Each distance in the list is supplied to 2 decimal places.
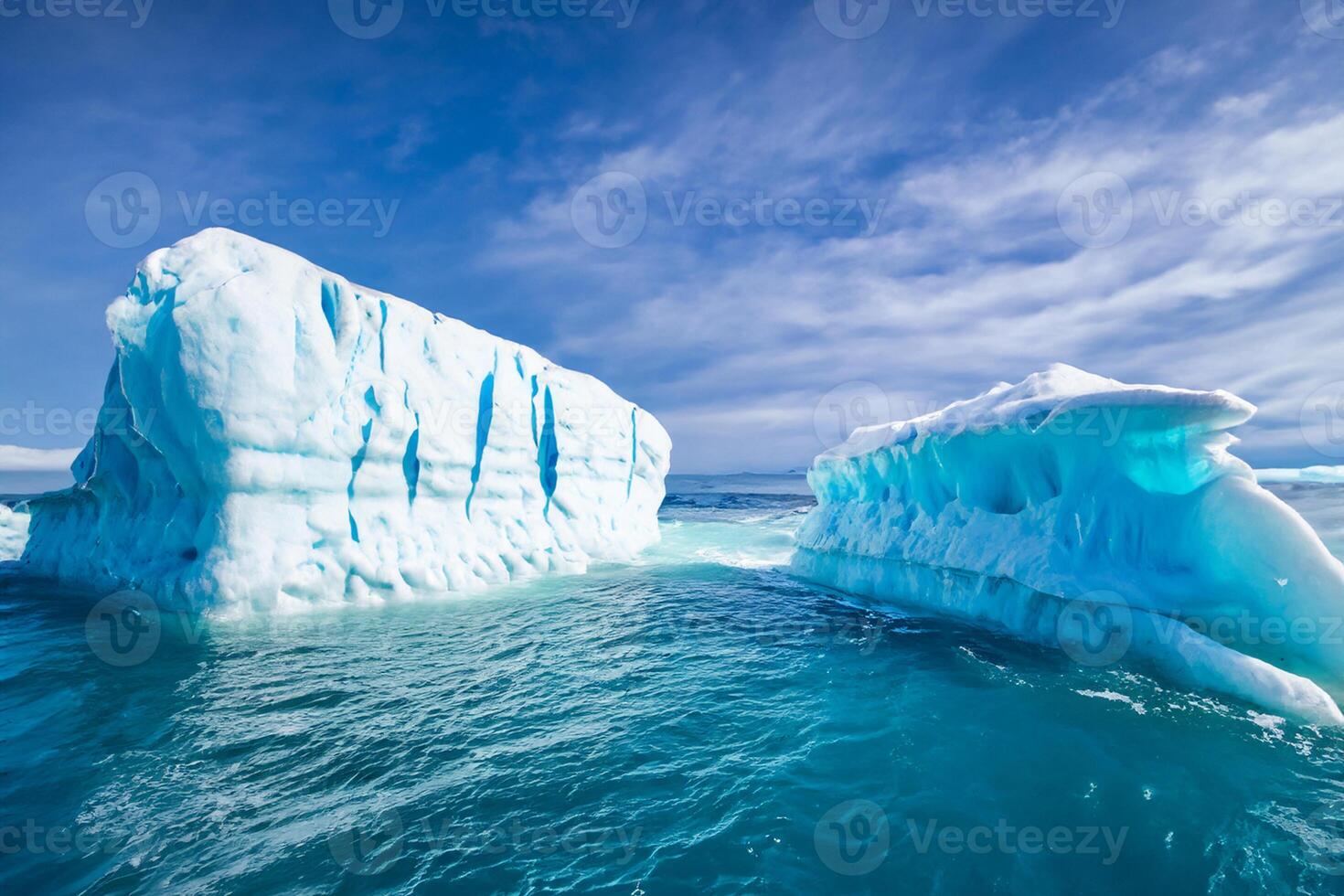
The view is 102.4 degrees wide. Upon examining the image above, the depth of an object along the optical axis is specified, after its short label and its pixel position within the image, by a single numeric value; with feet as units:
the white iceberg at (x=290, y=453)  34.24
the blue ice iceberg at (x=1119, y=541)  21.84
